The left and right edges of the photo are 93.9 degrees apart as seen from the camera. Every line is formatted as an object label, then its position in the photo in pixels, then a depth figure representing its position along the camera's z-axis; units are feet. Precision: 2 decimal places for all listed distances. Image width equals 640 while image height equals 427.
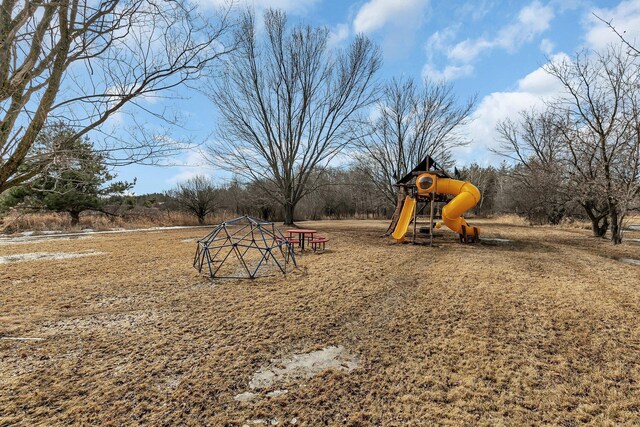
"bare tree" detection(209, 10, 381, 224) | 52.95
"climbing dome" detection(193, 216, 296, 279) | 19.87
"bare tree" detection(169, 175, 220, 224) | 78.02
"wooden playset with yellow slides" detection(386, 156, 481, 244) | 32.01
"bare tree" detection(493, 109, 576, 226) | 43.23
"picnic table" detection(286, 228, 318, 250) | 27.89
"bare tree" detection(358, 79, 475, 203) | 66.23
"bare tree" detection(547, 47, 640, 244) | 27.89
